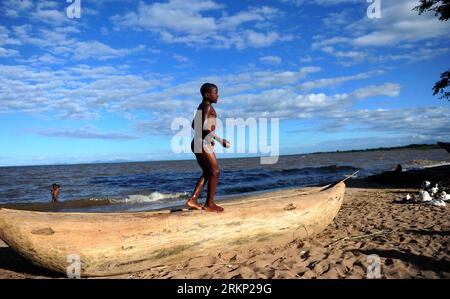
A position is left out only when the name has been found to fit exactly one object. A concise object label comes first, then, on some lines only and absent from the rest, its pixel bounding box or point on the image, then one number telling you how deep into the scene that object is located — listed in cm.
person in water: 1640
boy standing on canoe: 543
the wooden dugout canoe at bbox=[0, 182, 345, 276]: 455
